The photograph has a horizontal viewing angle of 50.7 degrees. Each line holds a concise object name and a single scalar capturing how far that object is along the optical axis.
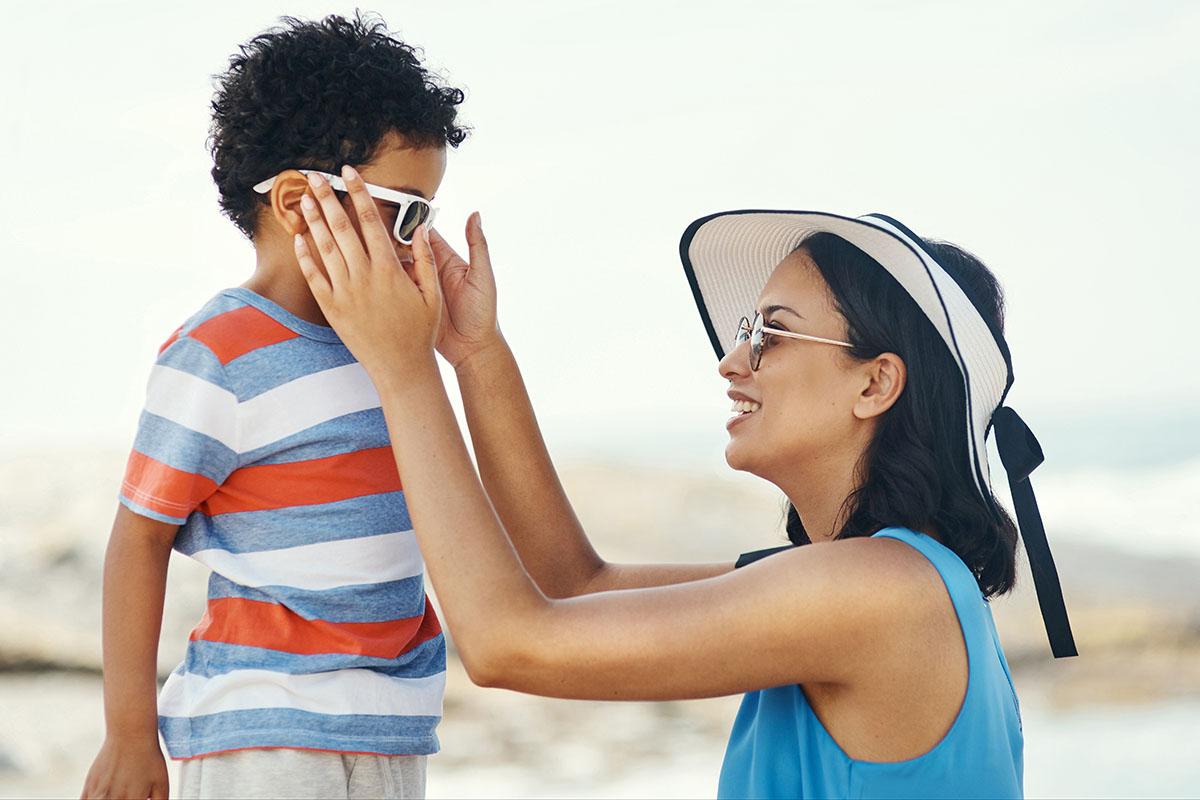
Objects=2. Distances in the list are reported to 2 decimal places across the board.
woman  1.45
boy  1.62
